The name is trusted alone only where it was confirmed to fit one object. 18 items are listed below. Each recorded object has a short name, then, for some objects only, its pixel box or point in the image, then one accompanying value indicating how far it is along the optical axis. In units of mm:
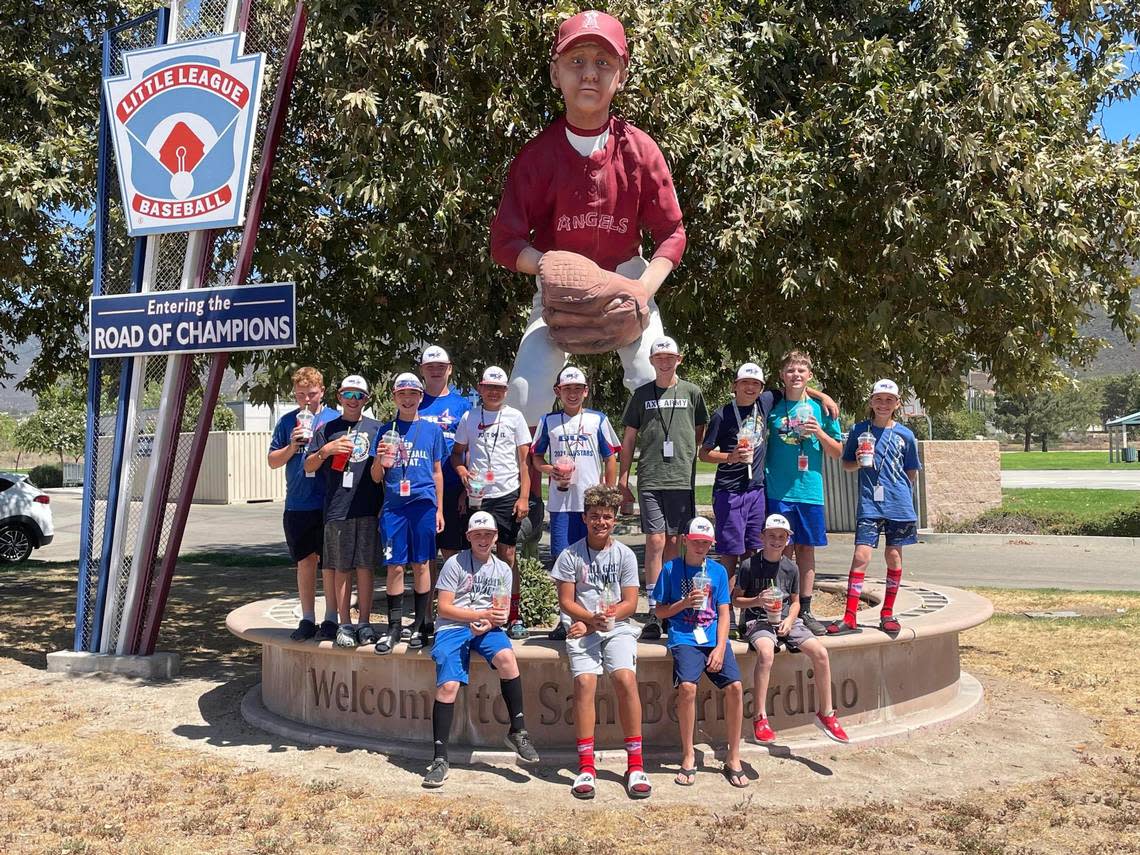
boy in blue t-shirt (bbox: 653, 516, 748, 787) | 5965
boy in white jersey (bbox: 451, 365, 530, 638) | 6797
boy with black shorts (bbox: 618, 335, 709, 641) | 6742
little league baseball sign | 8391
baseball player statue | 7277
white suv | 18019
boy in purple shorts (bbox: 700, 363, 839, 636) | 6699
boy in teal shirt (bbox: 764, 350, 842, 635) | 6719
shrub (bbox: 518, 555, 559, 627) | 8039
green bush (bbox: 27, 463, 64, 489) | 50781
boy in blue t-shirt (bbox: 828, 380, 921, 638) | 6992
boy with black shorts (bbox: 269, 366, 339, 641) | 7047
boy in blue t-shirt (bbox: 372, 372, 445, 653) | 6605
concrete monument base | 6441
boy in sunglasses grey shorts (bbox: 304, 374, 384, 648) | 6781
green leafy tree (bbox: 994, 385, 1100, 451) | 91688
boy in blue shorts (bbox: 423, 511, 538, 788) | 6105
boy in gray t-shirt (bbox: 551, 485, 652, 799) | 5887
